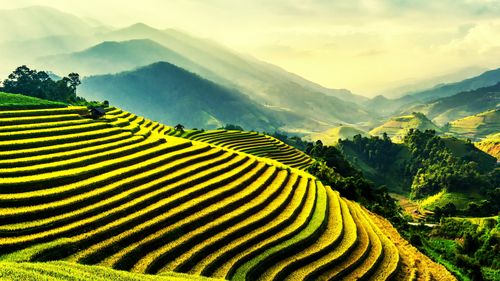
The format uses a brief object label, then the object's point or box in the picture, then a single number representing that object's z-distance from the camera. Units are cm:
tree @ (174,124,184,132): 6651
